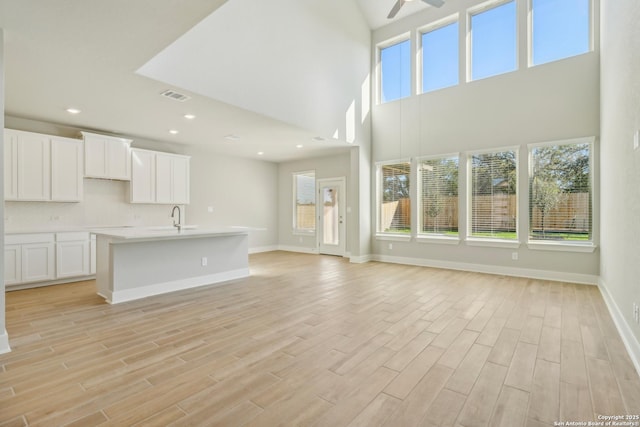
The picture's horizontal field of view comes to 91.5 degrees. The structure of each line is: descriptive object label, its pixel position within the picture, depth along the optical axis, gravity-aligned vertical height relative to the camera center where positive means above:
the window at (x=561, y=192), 5.06 +0.39
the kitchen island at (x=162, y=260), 3.97 -0.67
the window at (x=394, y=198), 7.00 +0.38
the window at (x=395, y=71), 7.09 +3.36
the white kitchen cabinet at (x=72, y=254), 4.95 -0.67
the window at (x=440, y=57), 6.50 +3.36
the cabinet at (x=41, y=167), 4.68 +0.73
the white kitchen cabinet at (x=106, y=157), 5.45 +1.03
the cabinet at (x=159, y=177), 6.07 +0.74
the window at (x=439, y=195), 6.36 +0.40
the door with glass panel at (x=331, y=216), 8.30 -0.05
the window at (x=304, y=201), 9.05 +0.38
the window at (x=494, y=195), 5.71 +0.37
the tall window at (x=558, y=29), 5.16 +3.20
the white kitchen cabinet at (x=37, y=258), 4.63 -0.67
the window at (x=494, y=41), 5.85 +3.37
